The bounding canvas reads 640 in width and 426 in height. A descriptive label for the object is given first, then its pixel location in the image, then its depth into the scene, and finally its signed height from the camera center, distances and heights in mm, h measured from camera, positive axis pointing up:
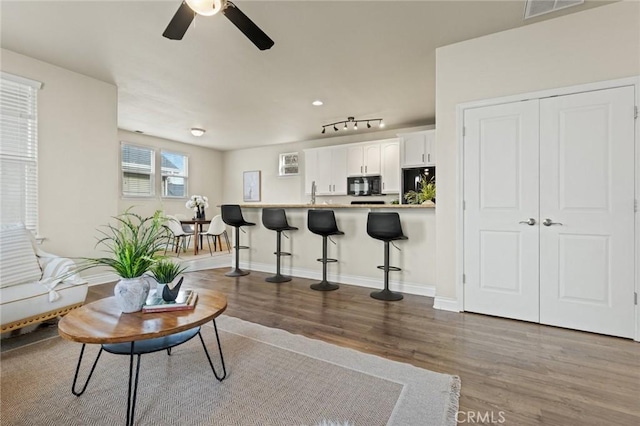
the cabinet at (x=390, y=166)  6133 +959
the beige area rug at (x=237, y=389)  1484 -1024
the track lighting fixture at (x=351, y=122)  5808 +1810
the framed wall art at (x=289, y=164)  7754 +1252
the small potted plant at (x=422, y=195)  4262 +276
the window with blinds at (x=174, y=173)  7324 +960
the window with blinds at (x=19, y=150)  3230 +685
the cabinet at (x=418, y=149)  5660 +1226
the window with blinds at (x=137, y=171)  6543 +927
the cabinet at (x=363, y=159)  6395 +1143
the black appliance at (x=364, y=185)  6418 +576
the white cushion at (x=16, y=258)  2457 -406
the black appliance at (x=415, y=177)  5793 +690
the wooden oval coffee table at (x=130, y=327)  1380 -572
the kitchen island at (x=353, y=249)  3590 -537
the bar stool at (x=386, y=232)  3430 -245
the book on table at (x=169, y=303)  1684 -539
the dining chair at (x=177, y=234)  6086 -469
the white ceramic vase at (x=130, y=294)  1651 -464
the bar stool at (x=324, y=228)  3873 -222
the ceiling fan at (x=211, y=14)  1979 +1360
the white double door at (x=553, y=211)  2445 +3
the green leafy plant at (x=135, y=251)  1646 -226
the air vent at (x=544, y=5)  2429 +1715
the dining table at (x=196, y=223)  6172 -251
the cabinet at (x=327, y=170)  6836 +988
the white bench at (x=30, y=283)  2246 -609
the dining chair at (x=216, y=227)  6266 -339
